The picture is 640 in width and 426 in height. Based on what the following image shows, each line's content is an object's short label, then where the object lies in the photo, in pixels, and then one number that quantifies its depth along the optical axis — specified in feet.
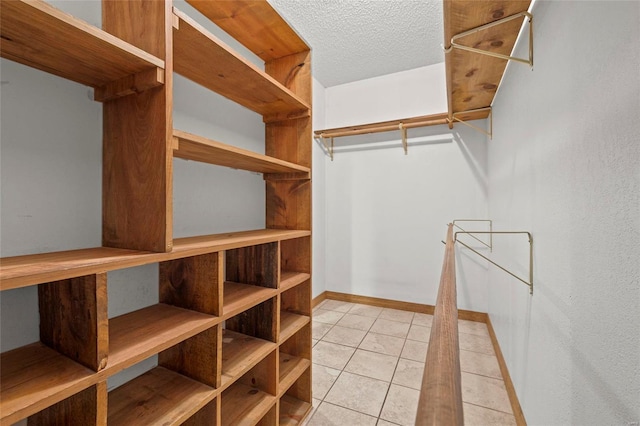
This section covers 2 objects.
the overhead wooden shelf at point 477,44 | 3.19
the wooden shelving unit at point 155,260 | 1.92
